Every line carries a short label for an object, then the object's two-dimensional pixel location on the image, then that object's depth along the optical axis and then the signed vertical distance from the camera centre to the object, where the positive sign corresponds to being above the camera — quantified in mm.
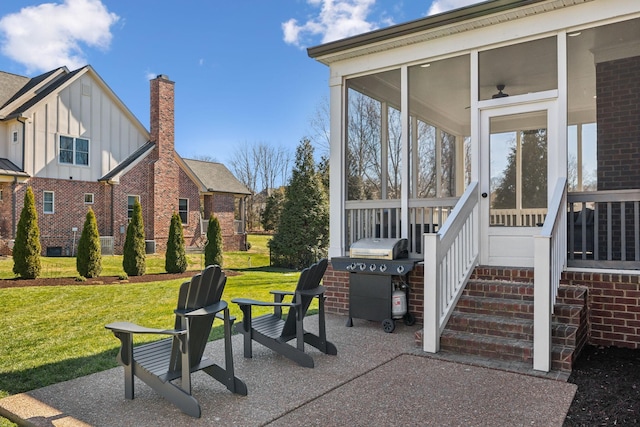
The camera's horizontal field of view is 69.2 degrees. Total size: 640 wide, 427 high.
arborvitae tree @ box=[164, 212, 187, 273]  12889 -1069
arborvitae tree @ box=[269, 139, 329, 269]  15164 -272
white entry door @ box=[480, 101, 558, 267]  5656 +378
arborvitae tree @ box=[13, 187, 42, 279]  10555 -836
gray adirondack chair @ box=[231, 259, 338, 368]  4223 -1107
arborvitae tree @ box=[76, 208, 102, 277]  11094 -957
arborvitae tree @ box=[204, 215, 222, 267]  13891 -923
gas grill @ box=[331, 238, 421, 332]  5605 -800
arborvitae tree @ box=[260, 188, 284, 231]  25109 +160
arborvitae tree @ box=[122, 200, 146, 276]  11984 -997
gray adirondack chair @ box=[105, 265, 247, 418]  3189 -1001
